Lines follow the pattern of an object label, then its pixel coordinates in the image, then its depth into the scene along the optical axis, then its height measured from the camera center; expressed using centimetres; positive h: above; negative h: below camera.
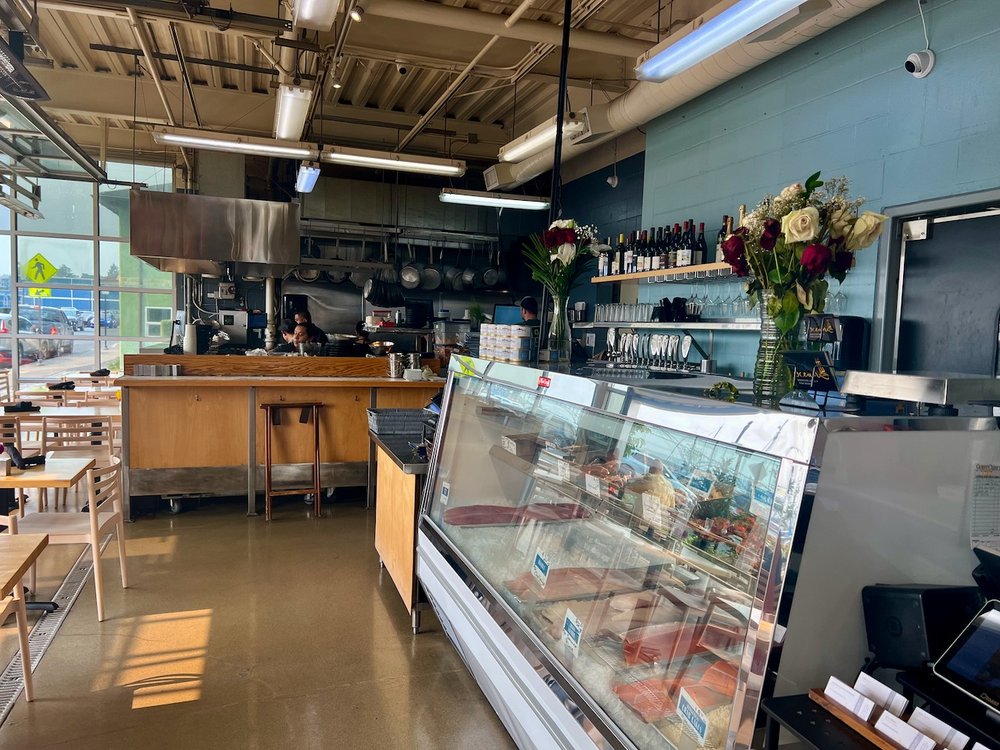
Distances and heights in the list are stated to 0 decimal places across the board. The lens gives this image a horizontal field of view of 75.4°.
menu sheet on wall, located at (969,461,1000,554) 127 -31
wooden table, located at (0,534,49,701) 205 -83
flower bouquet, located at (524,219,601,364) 267 +29
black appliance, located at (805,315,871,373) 393 -1
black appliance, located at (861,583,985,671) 113 -49
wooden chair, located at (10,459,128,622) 313 -105
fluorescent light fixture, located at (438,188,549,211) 725 +147
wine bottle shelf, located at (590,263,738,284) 479 +50
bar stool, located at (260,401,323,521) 517 -87
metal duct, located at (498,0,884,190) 384 +191
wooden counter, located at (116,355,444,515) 513 -93
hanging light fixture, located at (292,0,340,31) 352 +172
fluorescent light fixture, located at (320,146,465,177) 617 +159
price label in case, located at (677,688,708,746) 136 -82
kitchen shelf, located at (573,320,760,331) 446 +8
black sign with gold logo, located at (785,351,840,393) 150 -7
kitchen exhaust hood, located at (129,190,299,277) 650 +91
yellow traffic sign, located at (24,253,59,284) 926 +63
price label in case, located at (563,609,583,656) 180 -85
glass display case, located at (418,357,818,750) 129 -65
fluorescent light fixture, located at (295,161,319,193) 638 +148
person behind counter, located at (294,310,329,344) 736 -9
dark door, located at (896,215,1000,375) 340 +25
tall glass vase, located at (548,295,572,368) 270 -1
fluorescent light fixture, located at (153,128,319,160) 569 +157
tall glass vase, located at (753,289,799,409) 162 -6
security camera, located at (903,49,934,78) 354 +154
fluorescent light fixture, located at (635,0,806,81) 276 +142
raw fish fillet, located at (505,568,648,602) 187 -78
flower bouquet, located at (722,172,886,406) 152 +21
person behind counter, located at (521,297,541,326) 378 +11
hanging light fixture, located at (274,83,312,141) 480 +166
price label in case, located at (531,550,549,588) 213 -80
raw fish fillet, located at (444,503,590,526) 221 -73
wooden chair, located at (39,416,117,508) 477 -91
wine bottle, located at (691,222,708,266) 520 +71
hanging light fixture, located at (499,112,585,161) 505 +159
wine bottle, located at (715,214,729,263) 481 +77
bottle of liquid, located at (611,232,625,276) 607 +70
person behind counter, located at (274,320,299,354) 738 -19
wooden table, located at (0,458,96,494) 303 -78
